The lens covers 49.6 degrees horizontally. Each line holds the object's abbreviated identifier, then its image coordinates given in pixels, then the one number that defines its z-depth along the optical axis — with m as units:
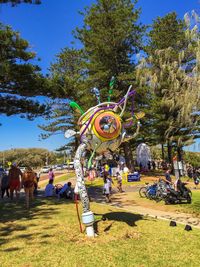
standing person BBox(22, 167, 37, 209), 8.51
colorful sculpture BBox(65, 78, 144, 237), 5.33
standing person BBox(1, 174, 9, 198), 10.93
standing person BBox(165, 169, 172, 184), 10.71
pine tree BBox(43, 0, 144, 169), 20.24
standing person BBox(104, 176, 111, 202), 10.14
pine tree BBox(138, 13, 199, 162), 7.72
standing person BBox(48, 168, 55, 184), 12.78
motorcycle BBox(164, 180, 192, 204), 9.70
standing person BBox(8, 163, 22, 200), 9.46
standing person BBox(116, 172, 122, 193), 13.38
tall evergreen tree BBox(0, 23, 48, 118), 7.91
